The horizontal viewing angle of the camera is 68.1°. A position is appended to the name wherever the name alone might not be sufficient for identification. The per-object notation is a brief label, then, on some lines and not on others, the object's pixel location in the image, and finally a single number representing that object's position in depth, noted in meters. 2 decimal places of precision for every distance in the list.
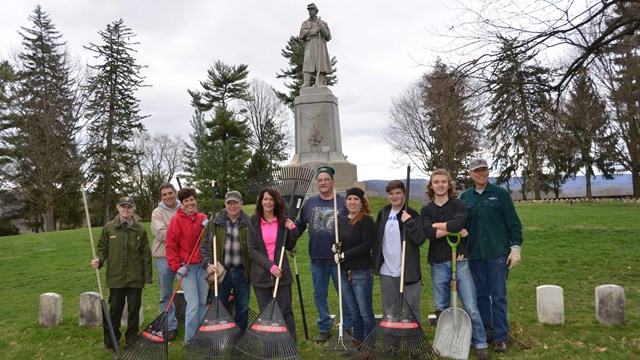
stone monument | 16.86
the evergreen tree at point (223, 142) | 29.12
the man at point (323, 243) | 5.31
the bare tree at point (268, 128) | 39.31
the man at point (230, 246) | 5.09
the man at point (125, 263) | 5.46
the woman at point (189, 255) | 5.23
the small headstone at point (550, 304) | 5.79
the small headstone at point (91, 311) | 6.34
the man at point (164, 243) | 5.66
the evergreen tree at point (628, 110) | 19.52
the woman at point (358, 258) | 4.91
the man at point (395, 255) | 4.77
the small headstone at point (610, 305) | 5.66
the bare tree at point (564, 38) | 7.39
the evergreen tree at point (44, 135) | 27.08
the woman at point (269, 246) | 4.88
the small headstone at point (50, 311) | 6.44
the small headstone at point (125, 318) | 6.36
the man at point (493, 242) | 4.92
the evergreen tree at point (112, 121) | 33.09
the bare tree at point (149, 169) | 37.94
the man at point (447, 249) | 4.71
